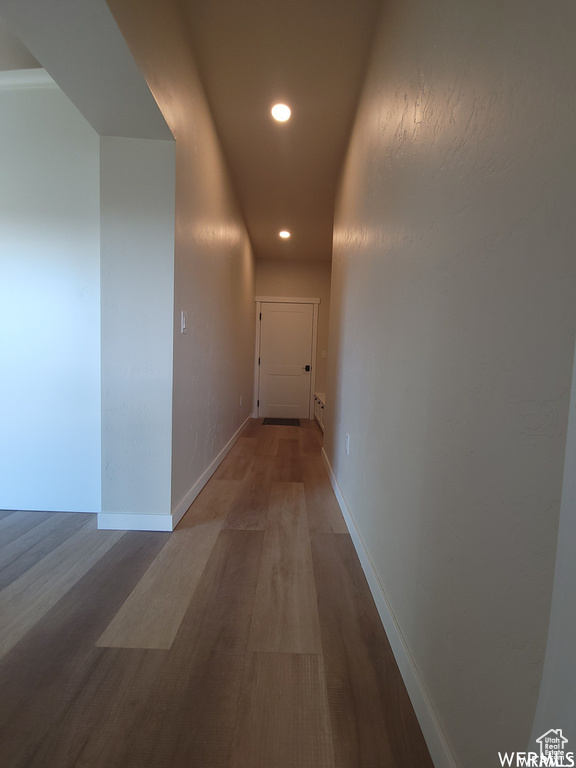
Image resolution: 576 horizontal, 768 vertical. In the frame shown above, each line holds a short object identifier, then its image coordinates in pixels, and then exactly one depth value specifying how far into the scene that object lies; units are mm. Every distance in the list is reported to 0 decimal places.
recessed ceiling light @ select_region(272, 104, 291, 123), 2193
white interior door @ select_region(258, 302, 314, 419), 5570
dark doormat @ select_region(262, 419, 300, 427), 5027
